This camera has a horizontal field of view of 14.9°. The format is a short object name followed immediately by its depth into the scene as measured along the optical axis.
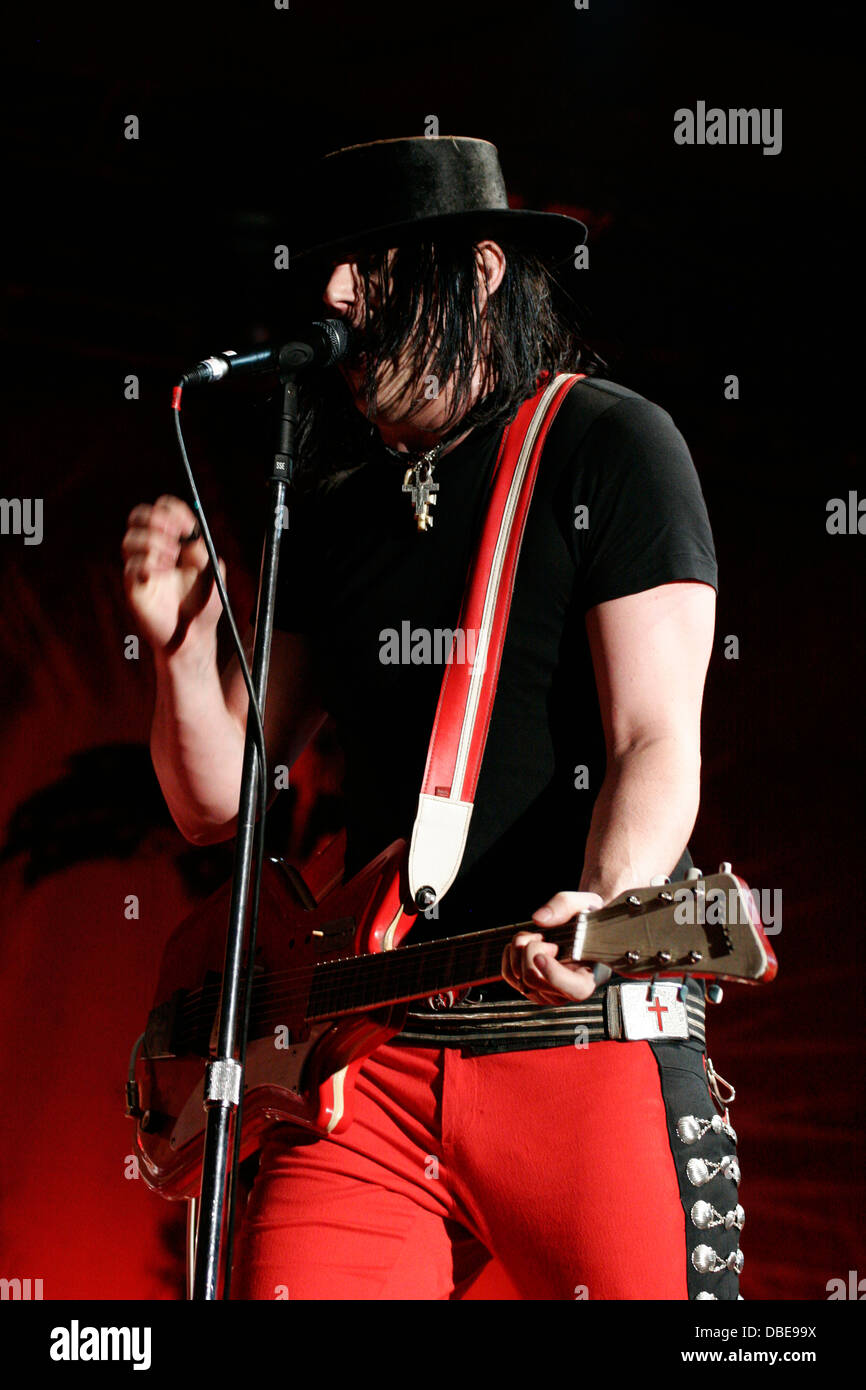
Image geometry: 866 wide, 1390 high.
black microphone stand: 3.32
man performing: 3.46
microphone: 3.57
